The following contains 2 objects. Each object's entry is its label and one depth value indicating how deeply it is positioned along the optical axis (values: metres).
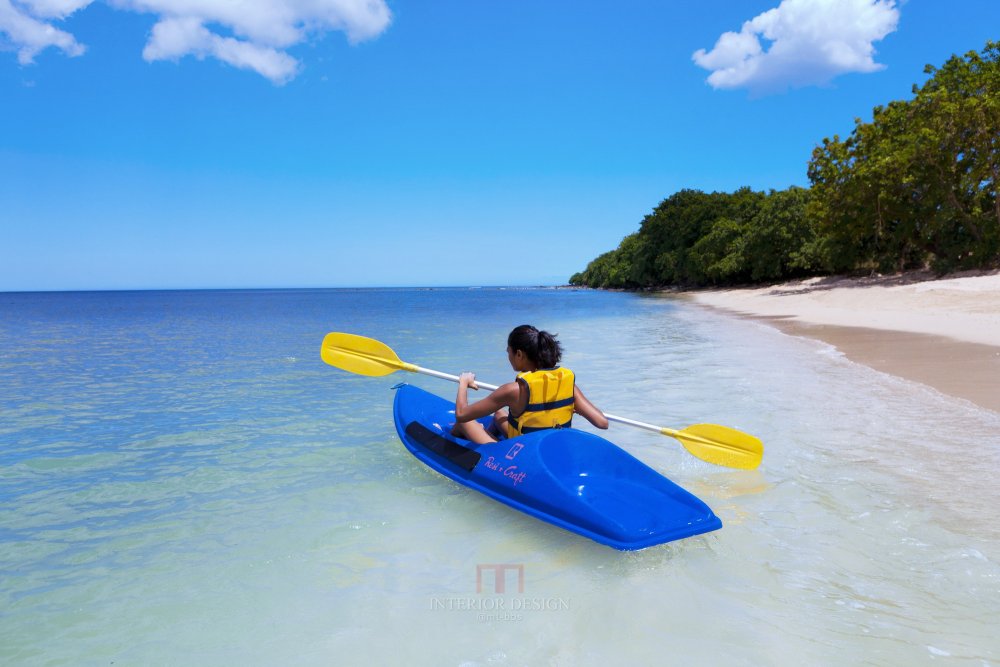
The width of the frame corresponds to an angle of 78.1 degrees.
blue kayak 3.33
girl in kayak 4.06
